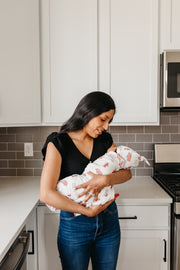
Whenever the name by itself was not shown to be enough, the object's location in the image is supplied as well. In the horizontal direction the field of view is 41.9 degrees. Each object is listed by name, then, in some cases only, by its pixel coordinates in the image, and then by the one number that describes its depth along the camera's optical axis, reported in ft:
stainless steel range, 6.40
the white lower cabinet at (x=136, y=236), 5.38
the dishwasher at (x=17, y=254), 3.34
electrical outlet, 7.16
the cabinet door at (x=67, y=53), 5.79
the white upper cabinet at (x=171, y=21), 5.84
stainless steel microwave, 5.69
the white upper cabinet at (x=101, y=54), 5.79
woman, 3.86
